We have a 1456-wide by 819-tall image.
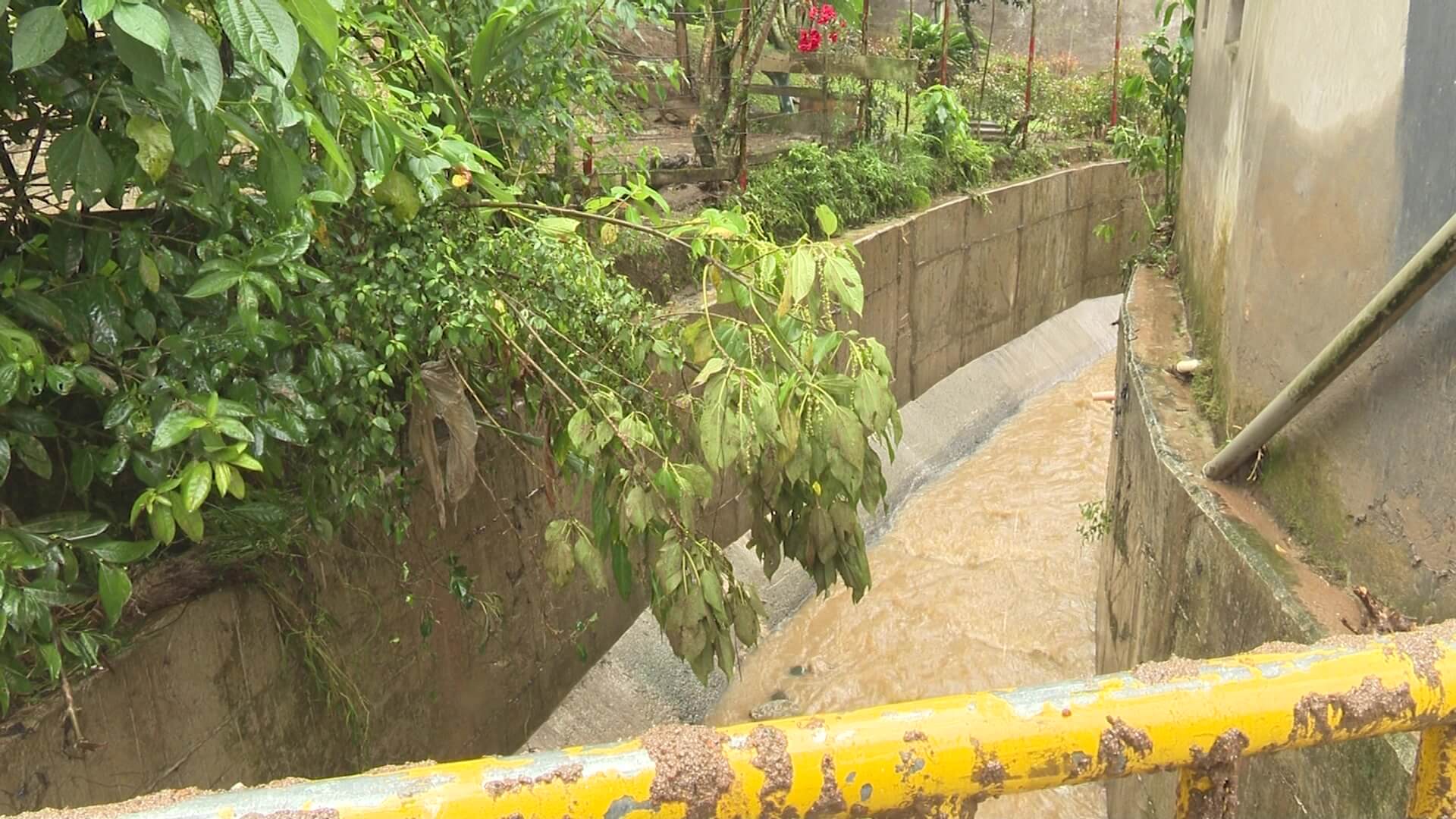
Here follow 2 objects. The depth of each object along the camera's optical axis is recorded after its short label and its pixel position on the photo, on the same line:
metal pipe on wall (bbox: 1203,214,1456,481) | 1.91
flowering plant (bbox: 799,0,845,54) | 7.84
